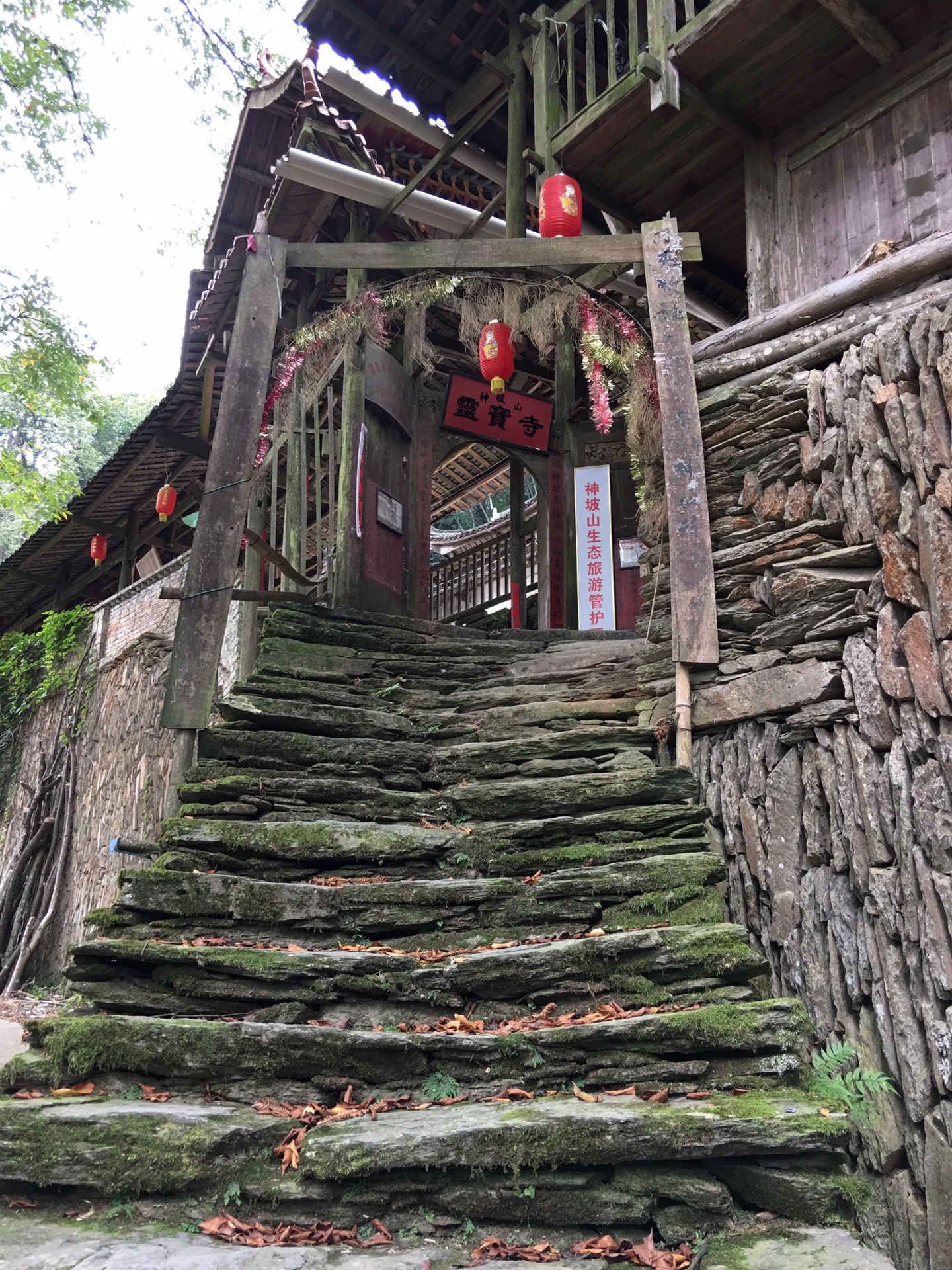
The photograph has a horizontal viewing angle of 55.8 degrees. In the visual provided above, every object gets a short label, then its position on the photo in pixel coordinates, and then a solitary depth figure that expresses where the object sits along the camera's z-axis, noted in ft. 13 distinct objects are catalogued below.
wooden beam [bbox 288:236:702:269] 17.33
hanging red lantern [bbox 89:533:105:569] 41.93
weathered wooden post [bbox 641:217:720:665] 15.33
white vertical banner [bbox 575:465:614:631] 28.37
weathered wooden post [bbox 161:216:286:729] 14.21
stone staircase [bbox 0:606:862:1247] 8.32
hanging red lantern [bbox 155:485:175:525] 35.02
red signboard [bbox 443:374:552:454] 30.96
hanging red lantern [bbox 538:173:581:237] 21.33
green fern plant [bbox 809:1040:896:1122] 11.02
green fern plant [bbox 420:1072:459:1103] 9.66
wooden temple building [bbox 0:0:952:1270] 12.11
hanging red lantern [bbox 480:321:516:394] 23.47
